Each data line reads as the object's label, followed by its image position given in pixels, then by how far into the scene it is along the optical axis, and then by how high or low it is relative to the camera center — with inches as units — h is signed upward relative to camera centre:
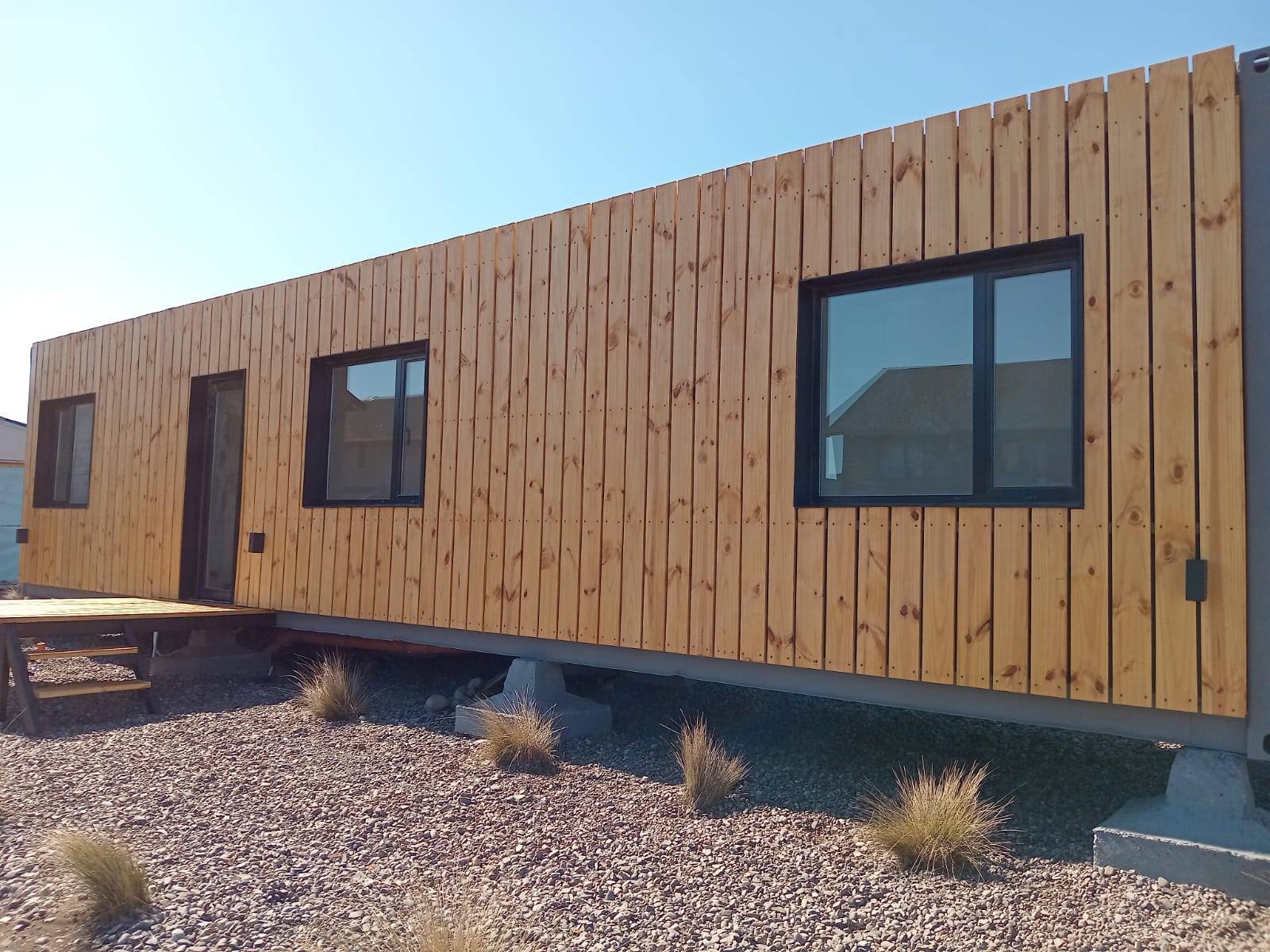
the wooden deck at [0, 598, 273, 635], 267.3 -25.4
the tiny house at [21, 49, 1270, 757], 150.5 +25.1
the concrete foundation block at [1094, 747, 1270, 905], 134.4 -39.7
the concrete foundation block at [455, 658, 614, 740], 232.2 -39.4
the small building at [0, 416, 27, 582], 675.4 +8.0
